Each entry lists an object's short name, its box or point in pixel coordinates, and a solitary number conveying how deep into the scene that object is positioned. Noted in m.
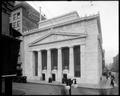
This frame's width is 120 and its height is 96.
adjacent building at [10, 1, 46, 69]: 38.43
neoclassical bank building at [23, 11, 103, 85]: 29.73
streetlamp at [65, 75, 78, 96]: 10.48
